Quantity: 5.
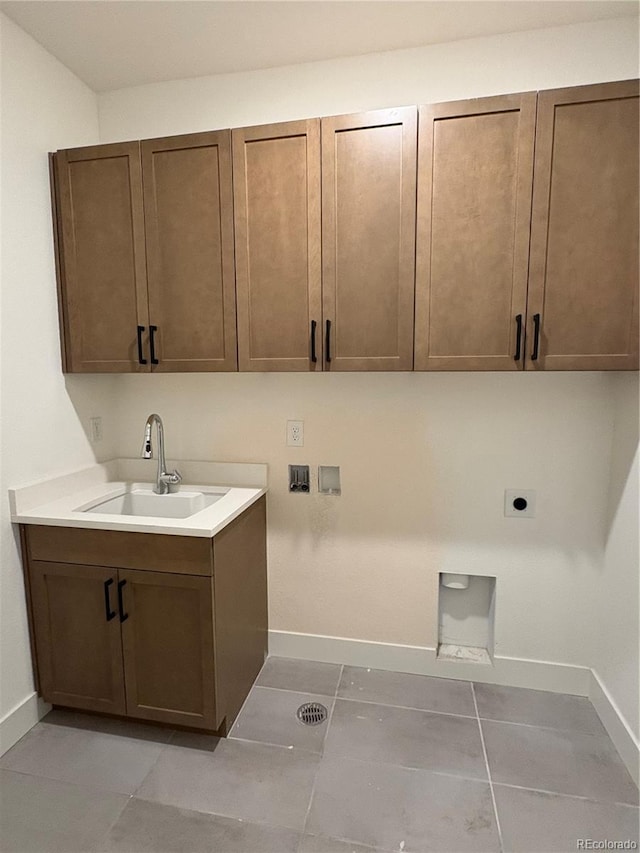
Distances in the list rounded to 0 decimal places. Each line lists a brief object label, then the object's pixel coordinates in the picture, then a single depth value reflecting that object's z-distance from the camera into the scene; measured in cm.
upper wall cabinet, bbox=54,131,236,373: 174
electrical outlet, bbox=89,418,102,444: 212
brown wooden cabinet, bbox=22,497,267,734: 162
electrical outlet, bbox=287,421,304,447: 211
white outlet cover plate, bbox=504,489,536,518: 193
